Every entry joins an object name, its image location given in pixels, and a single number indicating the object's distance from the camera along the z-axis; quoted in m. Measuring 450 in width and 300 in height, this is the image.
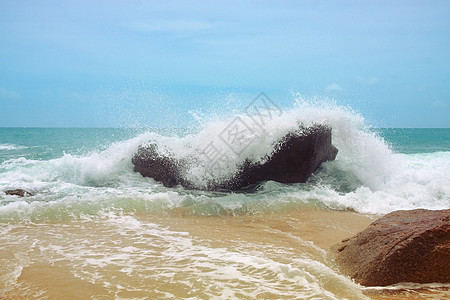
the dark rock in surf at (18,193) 7.19
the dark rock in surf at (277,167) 8.45
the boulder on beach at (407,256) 3.13
